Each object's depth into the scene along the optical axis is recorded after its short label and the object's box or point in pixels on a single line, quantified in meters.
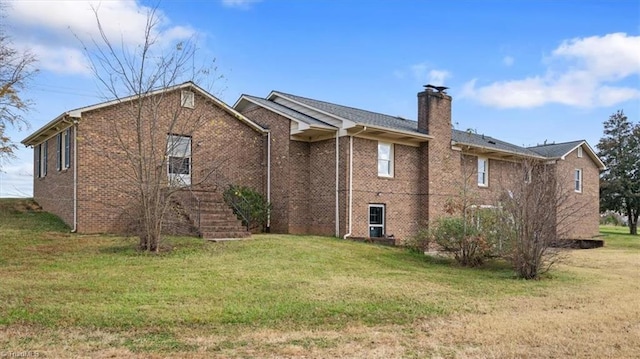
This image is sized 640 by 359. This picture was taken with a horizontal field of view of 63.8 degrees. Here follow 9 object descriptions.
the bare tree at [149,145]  12.84
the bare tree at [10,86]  14.56
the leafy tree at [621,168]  37.66
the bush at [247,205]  18.78
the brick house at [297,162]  16.59
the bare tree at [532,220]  12.81
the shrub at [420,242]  16.25
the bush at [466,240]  14.42
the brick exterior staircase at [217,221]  15.66
